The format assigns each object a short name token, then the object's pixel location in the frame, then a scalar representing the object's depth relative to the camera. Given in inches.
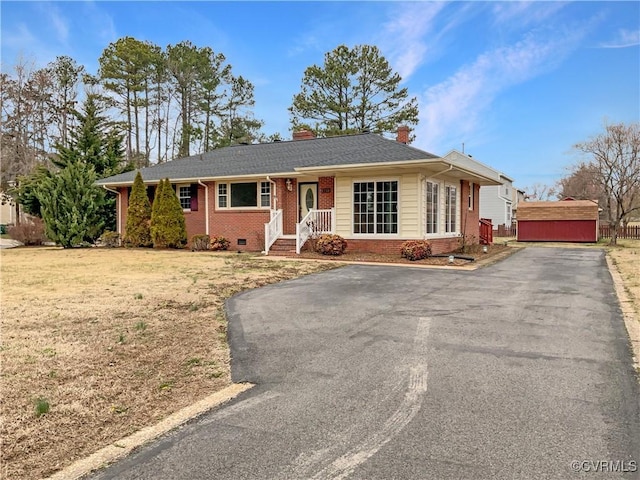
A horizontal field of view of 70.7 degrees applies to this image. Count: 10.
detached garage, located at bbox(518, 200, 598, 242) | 994.1
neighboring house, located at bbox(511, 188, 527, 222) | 1710.6
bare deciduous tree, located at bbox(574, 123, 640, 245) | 919.7
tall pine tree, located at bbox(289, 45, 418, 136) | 1280.8
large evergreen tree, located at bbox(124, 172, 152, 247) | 717.9
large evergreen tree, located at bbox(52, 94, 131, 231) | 879.1
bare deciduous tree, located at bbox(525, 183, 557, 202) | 2362.5
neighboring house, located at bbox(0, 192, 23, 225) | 1521.2
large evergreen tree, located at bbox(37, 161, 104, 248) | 739.4
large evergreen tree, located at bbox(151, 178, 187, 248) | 683.4
